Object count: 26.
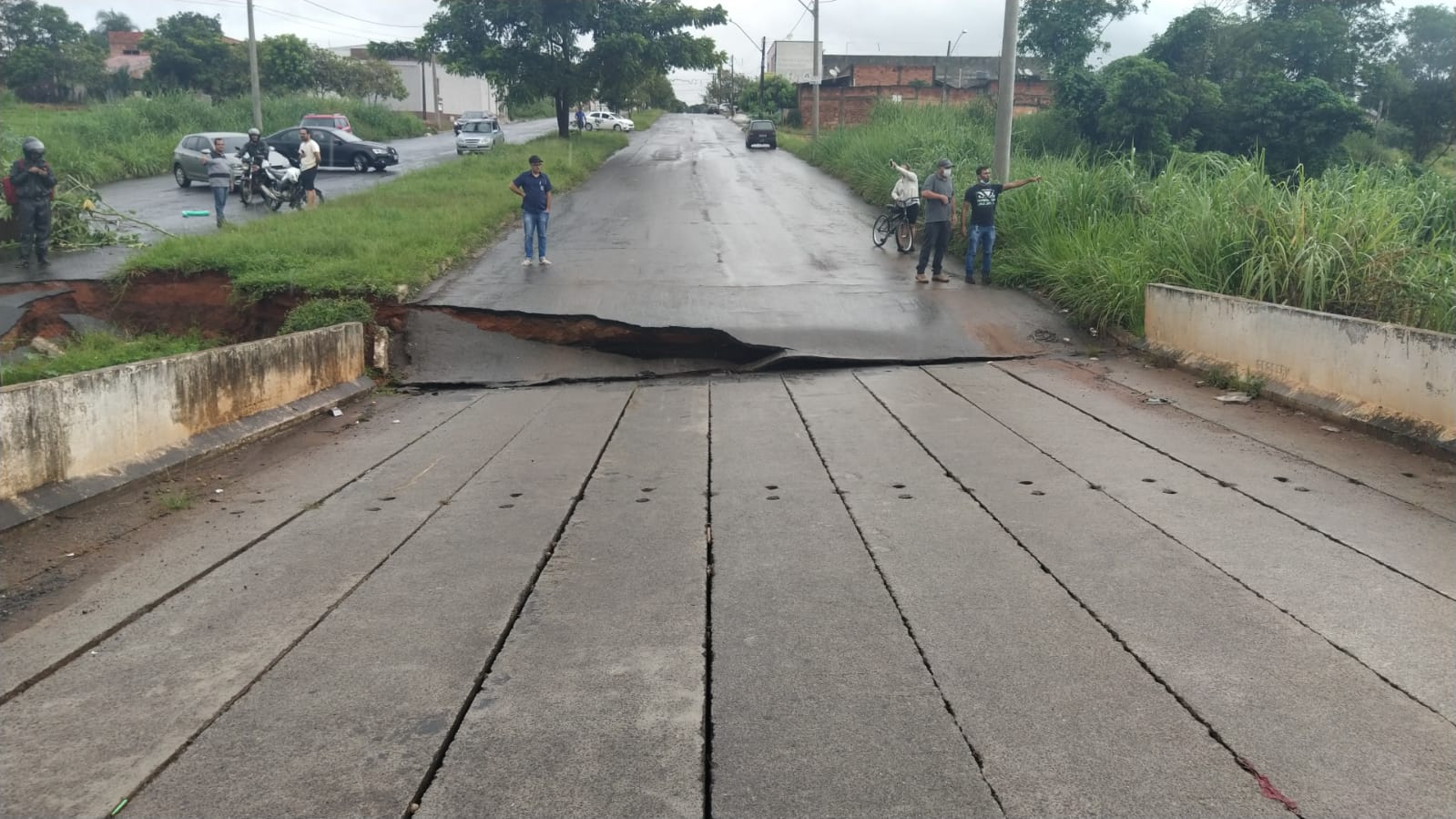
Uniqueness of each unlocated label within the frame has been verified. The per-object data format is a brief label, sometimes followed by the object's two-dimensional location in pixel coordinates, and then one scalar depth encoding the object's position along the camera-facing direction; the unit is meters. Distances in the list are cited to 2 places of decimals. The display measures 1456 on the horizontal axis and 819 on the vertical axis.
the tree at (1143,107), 30.36
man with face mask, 14.48
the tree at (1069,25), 45.31
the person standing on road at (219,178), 17.64
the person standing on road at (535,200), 15.02
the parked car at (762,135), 43.97
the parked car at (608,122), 62.52
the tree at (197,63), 59.00
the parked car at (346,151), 30.22
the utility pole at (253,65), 32.34
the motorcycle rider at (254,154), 20.80
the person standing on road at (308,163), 19.75
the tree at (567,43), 36.25
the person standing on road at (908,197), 17.69
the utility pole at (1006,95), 16.17
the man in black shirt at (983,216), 14.65
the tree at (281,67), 63.88
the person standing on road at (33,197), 14.06
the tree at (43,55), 57.03
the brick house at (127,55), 74.36
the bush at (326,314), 11.27
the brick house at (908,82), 55.62
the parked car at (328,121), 36.31
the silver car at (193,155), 24.69
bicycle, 17.72
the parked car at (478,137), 35.75
